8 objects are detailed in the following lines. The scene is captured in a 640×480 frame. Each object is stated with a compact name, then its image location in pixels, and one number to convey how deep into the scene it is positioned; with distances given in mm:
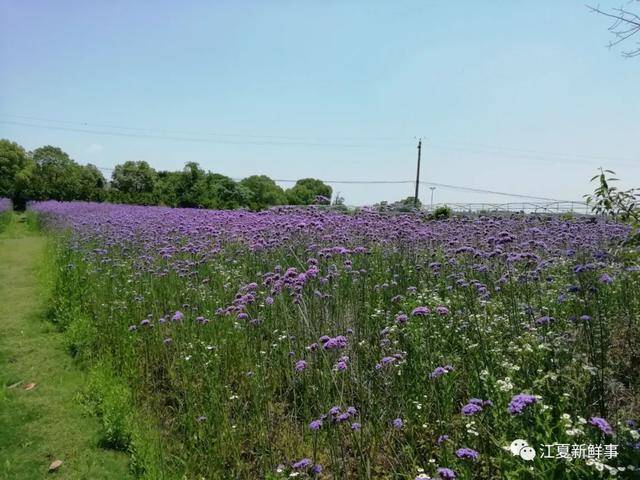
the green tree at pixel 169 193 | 31430
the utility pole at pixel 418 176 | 44509
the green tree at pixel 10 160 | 39000
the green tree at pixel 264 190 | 52809
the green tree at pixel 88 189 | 31947
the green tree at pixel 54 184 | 30781
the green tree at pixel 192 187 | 31603
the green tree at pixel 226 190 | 34225
